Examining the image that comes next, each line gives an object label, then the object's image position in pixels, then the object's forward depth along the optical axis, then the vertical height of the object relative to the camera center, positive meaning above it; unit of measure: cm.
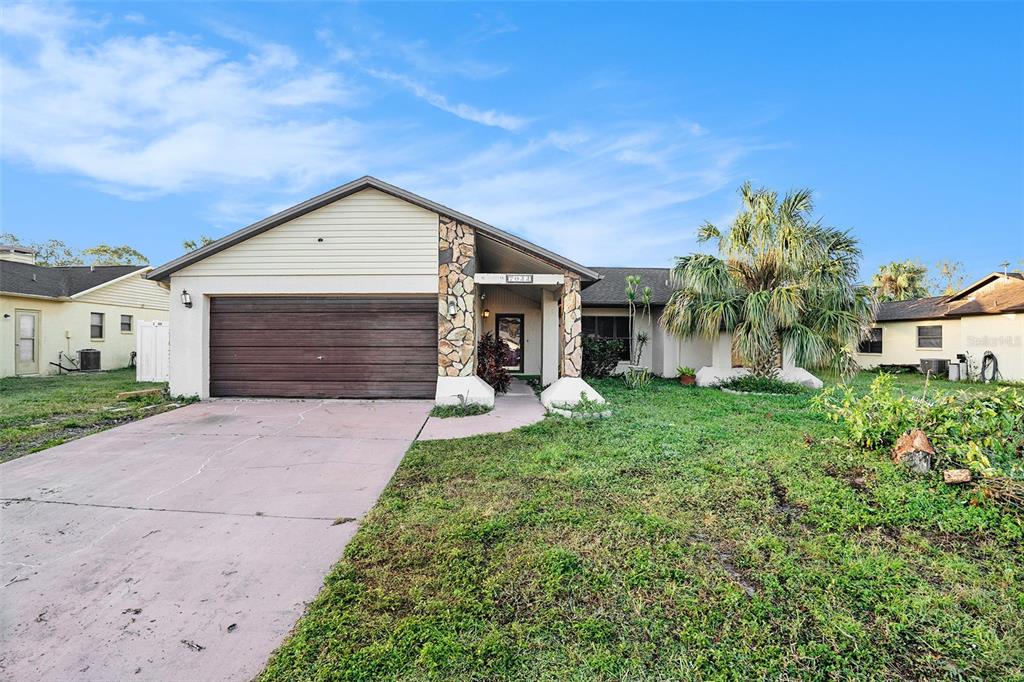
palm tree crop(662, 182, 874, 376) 1025 +136
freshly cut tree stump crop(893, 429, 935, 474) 428 -117
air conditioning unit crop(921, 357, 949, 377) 1498 -94
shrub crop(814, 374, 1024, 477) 411 -90
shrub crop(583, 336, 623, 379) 1342 -55
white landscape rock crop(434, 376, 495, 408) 809 -98
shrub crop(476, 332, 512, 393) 988 -53
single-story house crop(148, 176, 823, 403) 835 +82
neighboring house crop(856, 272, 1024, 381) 1298 +46
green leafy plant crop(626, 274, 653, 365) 1328 +39
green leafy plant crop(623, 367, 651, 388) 1135 -106
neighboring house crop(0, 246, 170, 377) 1341 +113
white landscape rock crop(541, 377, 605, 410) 795 -102
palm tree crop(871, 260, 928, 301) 2448 +355
